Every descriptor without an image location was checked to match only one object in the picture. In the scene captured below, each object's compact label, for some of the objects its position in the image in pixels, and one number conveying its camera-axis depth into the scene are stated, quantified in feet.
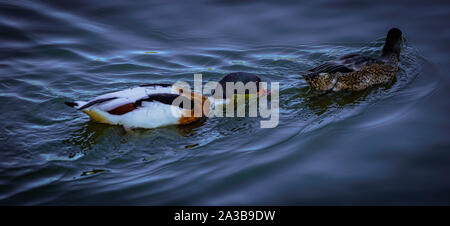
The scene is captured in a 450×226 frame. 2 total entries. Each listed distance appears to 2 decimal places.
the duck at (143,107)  35.58
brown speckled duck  41.55
